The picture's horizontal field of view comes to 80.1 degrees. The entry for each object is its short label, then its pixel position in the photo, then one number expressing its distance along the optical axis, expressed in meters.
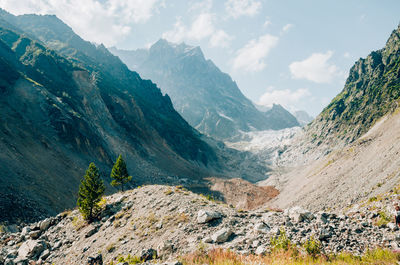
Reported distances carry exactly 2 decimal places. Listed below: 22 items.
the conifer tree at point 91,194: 24.23
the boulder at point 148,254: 14.56
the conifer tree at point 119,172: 41.28
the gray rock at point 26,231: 24.21
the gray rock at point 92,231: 21.44
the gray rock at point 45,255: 19.83
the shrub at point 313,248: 11.00
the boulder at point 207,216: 15.98
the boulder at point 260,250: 11.42
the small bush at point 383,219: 13.07
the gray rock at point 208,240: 13.98
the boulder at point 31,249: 20.13
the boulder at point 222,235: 13.66
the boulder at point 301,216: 13.72
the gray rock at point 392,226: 12.12
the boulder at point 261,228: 13.36
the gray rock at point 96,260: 16.33
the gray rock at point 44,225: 25.00
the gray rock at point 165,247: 14.52
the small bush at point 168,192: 23.12
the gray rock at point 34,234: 23.59
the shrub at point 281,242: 11.68
